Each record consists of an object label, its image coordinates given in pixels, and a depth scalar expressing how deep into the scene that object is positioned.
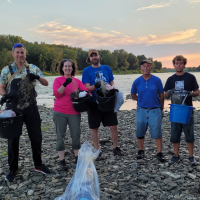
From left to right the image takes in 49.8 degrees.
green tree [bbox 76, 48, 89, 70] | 94.32
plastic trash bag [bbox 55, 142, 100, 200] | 2.74
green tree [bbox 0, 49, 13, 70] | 53.88
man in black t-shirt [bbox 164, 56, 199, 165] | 4.18
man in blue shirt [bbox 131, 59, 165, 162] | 4.41
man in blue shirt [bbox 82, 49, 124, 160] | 4.52
